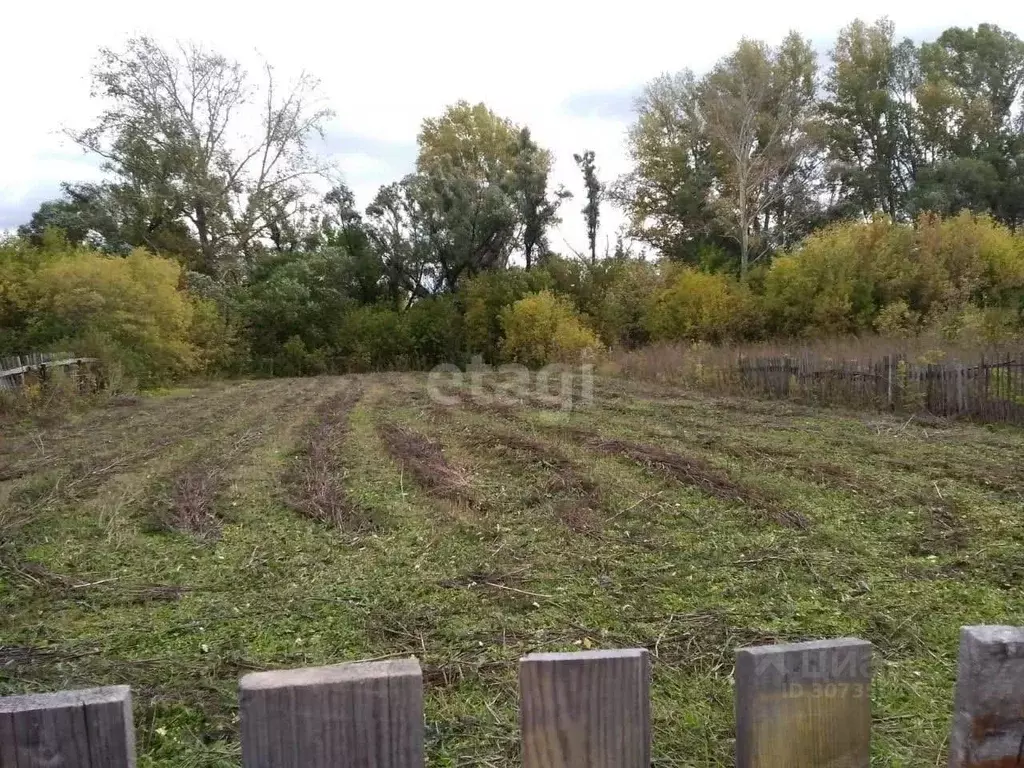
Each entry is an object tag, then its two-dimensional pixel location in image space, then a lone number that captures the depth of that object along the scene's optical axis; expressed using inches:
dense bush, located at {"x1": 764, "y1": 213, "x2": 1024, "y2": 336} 751.7
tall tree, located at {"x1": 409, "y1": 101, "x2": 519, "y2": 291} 1086.4
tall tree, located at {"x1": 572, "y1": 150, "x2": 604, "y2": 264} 1156.5
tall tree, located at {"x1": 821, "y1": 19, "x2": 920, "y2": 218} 1152.8
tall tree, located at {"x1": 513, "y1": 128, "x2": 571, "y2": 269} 1119.6
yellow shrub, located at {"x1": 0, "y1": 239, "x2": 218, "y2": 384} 641.6
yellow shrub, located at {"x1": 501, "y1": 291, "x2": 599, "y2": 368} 943.0
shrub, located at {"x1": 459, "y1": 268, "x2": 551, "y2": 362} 1051.3
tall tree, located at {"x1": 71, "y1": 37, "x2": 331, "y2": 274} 1011.9
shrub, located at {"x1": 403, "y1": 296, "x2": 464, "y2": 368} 1092.5
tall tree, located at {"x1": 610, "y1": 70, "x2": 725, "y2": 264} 1169.4
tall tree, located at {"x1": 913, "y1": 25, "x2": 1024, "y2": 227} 1056.8
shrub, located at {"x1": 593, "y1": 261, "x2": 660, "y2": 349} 1003.9
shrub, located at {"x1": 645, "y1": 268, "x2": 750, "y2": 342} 892.6
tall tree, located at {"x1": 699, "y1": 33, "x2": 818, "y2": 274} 1064.8
